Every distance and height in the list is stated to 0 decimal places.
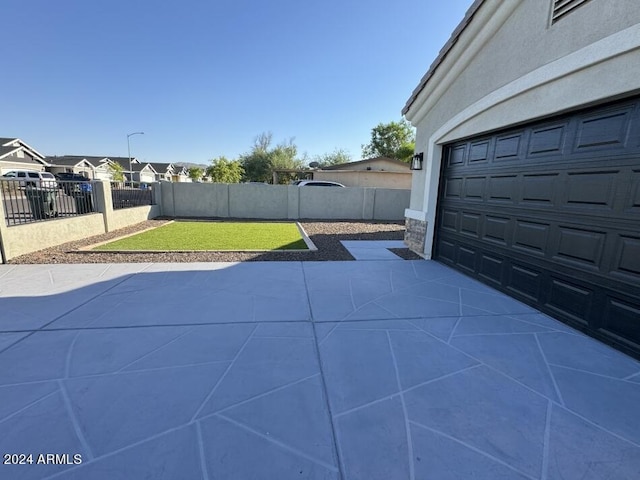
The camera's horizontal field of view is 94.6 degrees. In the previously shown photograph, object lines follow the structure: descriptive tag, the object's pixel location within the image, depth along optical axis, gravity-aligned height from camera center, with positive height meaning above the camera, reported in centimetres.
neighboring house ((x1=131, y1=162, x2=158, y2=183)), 5784 +241
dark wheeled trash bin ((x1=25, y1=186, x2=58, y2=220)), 714 -53
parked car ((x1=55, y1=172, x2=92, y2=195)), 796 -16
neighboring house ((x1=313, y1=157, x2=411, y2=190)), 2269 +143
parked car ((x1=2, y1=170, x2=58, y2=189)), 686 -8
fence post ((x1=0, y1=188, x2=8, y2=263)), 585 -105
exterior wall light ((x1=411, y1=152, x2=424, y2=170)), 749 +84
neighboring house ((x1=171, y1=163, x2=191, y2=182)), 6267 +278
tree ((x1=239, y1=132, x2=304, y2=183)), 3841 +372
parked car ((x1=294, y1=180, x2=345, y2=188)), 1777 +42
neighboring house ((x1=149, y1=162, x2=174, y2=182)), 6419 +349
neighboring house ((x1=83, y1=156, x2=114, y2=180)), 4897 +284
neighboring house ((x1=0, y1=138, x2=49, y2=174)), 3241 +275
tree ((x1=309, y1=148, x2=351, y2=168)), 4625 +518
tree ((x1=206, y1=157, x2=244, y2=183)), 3512 +197
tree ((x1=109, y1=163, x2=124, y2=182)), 4675 +175
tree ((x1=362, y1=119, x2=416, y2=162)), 4219 +788
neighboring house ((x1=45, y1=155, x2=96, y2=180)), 4426 +245
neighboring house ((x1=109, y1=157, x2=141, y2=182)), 5578 +384
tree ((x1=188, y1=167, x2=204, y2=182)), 5266 +225
